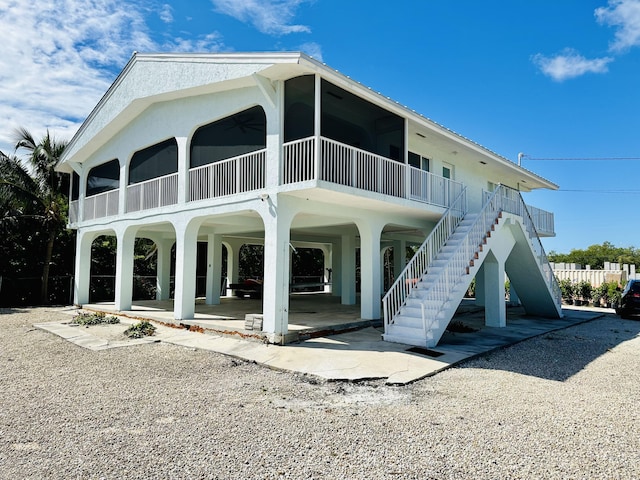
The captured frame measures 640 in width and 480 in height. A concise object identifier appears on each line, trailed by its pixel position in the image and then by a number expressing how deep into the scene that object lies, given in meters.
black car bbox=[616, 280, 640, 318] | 14.89
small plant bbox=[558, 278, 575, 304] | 20.67
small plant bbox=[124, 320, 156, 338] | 10.10
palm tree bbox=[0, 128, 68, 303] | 17.27
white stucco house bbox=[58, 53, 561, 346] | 8.88
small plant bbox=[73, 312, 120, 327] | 12.20
